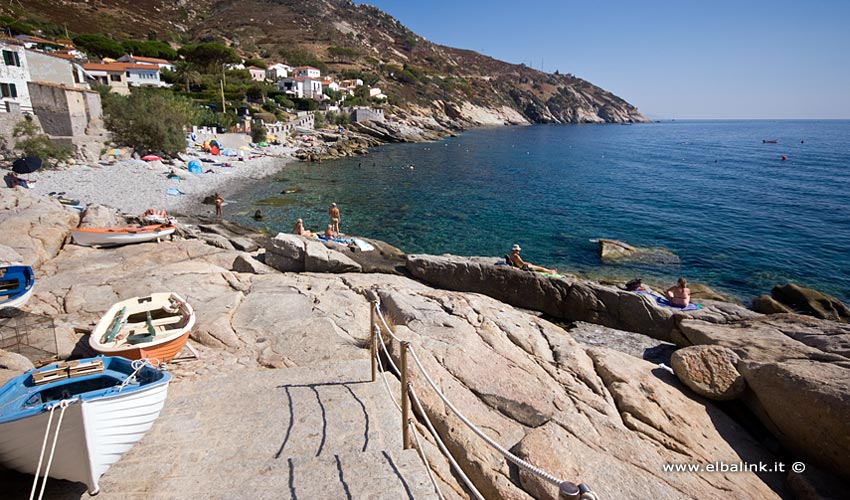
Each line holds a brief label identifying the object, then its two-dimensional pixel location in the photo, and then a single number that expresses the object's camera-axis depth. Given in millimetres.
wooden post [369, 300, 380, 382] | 5723
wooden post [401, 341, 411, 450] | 4211
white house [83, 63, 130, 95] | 51500
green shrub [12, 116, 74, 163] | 24969
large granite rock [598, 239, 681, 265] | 21625
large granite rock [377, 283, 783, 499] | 5125
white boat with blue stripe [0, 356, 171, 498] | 3936
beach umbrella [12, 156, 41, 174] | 21297
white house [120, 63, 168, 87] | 59000
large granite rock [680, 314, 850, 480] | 6113
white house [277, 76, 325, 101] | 79438
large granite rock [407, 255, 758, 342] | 13477
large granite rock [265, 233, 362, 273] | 14328
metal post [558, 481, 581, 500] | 2223
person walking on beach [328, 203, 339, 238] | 20641
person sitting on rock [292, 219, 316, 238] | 19312
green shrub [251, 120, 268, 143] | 50531
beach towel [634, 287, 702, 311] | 14333
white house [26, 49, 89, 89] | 30747
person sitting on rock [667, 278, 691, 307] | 14477
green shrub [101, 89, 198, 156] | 33438
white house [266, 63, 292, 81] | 86312
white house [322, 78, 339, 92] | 87312
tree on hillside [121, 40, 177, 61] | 73500
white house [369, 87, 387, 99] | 97038
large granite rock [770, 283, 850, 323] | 15562
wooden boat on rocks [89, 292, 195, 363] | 7055
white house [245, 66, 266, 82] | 82938
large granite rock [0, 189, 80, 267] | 12750
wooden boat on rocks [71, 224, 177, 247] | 14852
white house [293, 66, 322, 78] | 88812
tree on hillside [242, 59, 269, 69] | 88244
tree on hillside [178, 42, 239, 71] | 71256
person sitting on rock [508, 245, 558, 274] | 16359
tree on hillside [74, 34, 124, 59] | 67562
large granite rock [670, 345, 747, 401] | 7426
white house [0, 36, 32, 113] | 27622
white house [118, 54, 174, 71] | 64500
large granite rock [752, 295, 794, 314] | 15477
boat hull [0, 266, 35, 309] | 8812
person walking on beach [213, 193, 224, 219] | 25328
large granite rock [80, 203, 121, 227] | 16438
